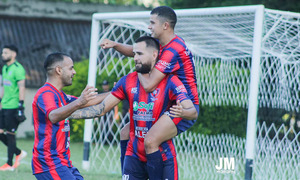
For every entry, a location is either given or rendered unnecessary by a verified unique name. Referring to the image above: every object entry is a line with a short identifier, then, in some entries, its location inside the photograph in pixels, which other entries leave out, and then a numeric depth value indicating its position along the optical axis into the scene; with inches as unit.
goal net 618.2
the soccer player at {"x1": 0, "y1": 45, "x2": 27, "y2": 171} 692.7
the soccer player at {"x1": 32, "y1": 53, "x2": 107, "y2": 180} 360.5
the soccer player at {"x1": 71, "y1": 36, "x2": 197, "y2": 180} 362.0
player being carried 358.9
